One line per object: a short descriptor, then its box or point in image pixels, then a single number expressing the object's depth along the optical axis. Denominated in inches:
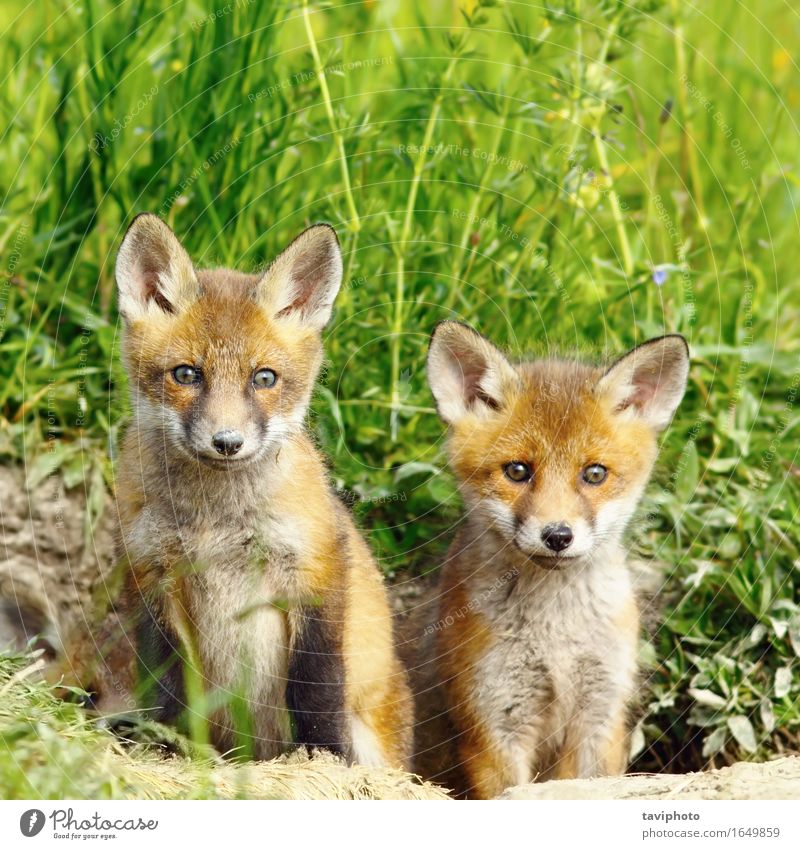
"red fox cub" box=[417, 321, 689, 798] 297.1
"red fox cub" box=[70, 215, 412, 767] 277.9
